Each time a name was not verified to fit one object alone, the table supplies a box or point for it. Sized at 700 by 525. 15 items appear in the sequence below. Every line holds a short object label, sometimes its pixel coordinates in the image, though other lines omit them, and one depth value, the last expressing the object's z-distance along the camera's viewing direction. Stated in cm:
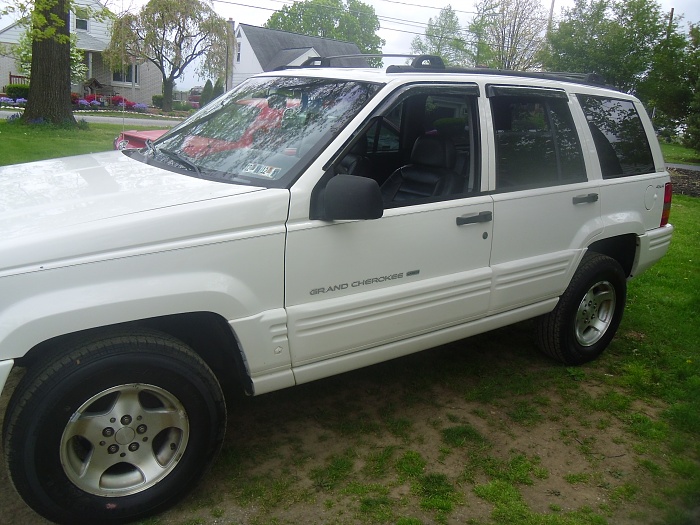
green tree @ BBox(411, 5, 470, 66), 5134
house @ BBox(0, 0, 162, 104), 3891
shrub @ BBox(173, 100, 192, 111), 4038
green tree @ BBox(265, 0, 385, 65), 7156
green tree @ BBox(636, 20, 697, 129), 2381
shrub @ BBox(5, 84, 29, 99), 3067
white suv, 265
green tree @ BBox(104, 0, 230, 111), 3819
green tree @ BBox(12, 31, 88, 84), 3265
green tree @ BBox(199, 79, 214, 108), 3872
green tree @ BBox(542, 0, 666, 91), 2752
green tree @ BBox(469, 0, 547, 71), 3962
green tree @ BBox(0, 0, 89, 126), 1573
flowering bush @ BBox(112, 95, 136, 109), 3525
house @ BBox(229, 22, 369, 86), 4647
